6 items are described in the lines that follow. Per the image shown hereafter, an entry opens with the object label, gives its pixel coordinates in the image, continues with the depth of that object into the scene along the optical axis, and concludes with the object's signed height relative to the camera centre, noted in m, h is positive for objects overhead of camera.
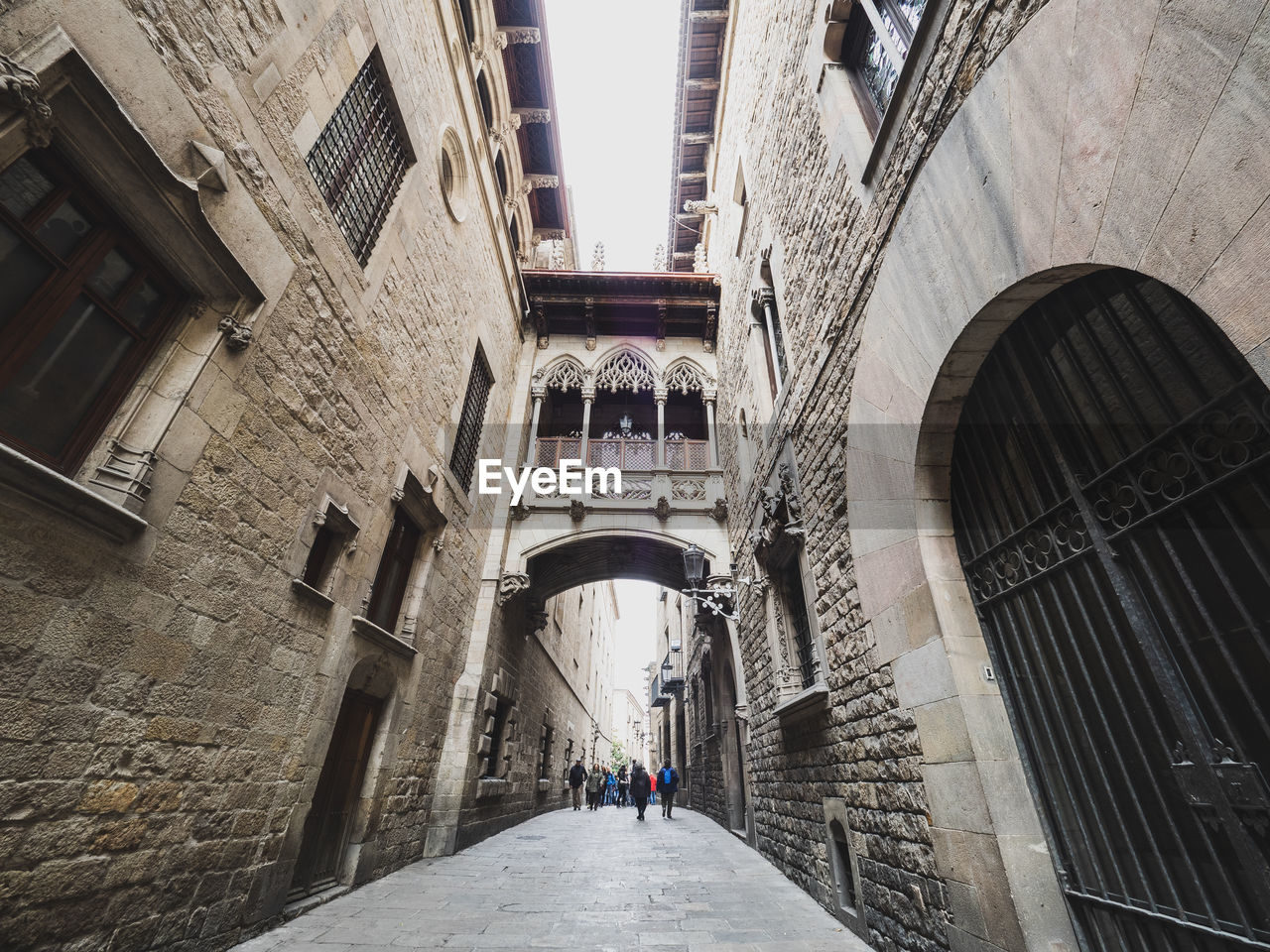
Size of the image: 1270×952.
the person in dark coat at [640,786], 11.23 -0.20
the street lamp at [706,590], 6.70 +2.48
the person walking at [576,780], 14.52 -0.14
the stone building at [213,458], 2.16 +1.65
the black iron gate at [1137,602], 1.54 +0.60
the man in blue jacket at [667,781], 11.98 -0.10
